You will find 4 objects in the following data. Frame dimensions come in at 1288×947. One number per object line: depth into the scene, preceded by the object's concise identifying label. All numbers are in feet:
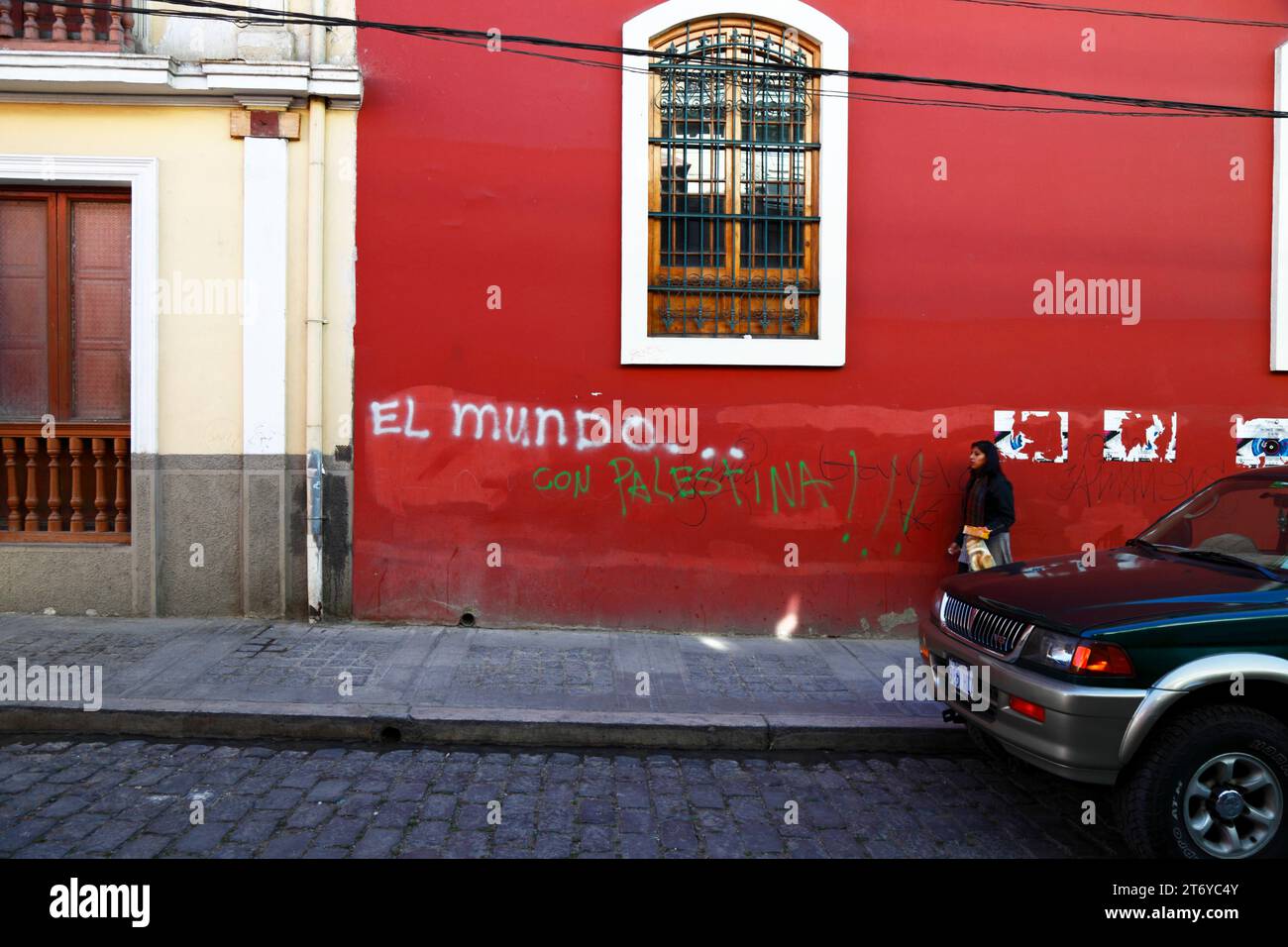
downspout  24.44
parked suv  11.66
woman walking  23.70
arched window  25.44
